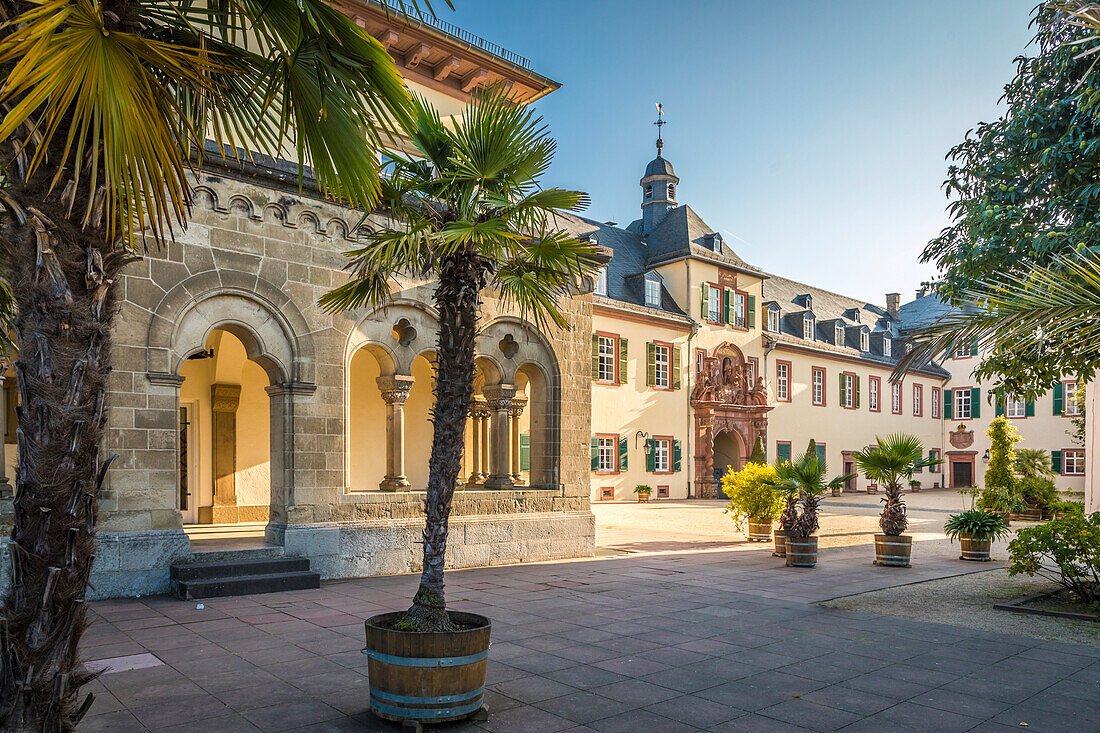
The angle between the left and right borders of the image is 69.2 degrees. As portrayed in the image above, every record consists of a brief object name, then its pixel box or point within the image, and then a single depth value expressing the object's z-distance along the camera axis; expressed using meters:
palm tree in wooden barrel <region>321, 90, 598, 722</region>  4.87
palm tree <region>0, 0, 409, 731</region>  2.87
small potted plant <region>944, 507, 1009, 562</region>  13.81
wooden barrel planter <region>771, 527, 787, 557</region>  13.56
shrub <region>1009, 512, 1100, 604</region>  8.83
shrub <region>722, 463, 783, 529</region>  15.10
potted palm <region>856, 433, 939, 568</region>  12.83
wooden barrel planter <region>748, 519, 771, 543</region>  16.23
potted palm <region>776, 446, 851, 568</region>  12.47
